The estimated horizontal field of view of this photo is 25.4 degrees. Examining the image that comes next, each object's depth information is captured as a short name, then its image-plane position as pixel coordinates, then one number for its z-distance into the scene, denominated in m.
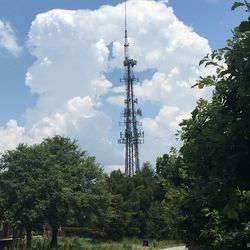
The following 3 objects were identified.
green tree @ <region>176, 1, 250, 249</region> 4.23
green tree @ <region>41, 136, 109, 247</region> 47.50
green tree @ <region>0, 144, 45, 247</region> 46.09
